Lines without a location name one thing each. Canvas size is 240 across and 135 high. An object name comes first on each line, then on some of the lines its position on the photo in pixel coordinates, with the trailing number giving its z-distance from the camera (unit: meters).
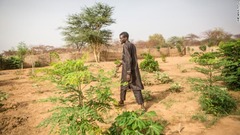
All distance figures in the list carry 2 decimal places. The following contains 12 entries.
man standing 4.43
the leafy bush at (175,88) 6.04
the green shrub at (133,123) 2.26
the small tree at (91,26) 22.00
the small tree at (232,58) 5.75
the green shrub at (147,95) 5.34
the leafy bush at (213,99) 4.00
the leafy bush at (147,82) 7.26
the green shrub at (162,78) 7.49
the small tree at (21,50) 13.94
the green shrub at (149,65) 10.96
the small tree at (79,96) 2.13
